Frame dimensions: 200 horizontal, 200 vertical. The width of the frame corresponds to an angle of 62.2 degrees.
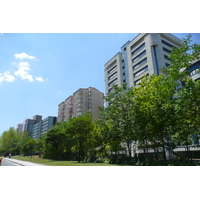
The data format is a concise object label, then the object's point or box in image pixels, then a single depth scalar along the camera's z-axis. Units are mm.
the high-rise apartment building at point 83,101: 68250
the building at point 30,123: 125562
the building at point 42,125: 101562
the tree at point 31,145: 50478
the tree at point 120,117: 17909
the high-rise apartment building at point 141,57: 37969
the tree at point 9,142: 70000
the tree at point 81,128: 25375
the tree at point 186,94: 11398
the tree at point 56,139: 31756
